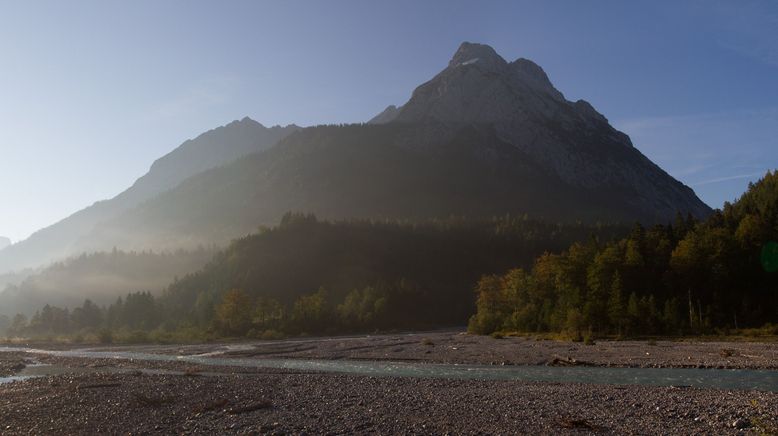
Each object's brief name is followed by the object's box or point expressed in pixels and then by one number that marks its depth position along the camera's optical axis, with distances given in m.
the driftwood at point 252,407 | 32.16
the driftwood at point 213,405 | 33.34
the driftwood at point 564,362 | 54.66
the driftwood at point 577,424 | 25.56
